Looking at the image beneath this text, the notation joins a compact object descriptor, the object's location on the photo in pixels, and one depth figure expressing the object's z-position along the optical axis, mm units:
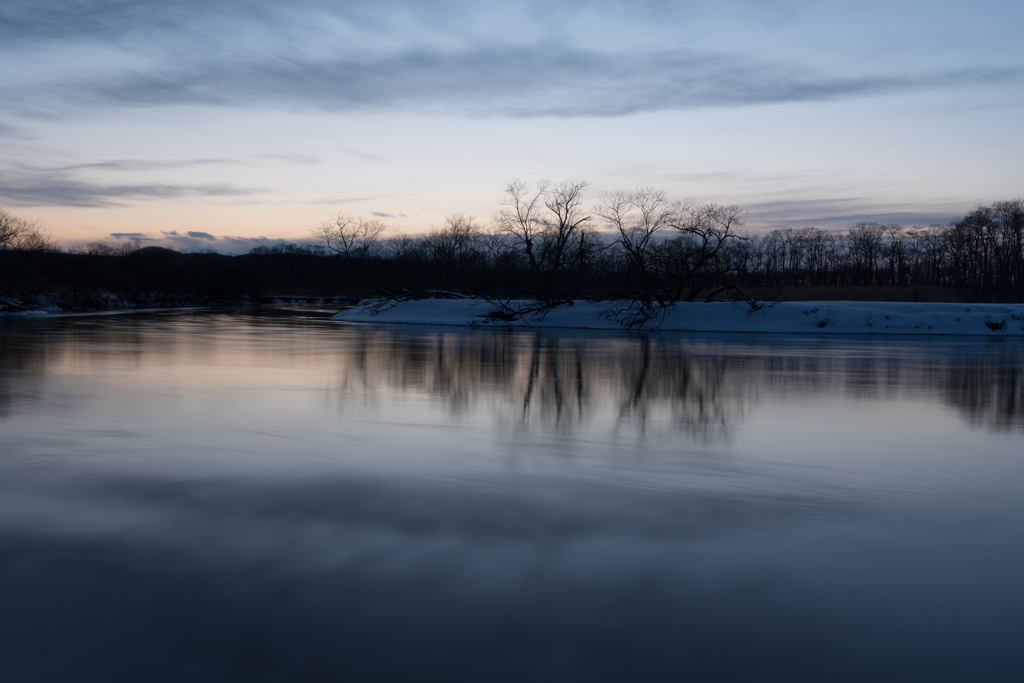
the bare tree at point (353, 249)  42281
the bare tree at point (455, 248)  47881
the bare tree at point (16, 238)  41962
